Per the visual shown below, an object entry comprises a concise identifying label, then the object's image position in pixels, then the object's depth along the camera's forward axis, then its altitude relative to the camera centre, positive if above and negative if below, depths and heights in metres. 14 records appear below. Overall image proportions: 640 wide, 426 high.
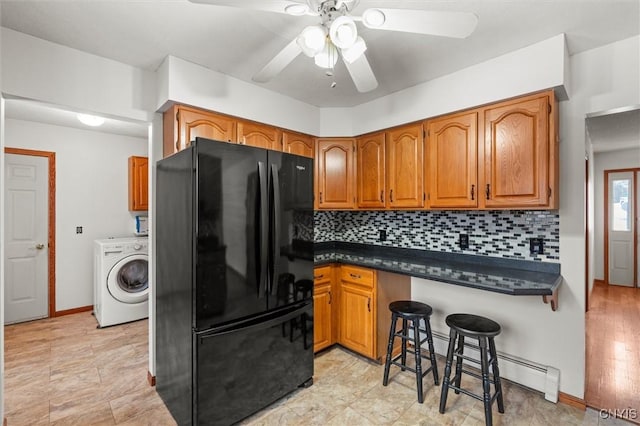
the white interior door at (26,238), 3.63 -0.30
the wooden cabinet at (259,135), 2.60 +0.70
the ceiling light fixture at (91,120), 3.15 +0.99
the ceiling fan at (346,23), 1.19 +0.78
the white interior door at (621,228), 5.22 -0.28
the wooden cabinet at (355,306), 2.61 -0.84
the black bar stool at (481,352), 1.86 -0.94
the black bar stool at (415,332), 2.18 -0.92
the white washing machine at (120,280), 3.63 -0.84
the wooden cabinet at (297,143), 2.94 +0.70
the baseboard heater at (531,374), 2.10 -1.20
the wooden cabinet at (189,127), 2.22 +0.67
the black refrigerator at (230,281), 1.74 -0.43
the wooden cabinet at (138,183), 4.23 +0.42
